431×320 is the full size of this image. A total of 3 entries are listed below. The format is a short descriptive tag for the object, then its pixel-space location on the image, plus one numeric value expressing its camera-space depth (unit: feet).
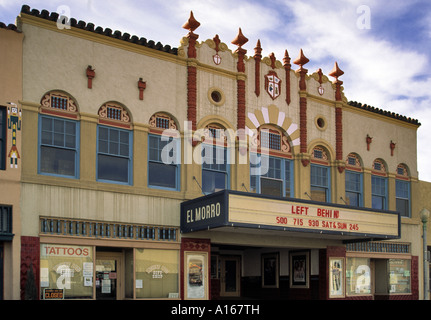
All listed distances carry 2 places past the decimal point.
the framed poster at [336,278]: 76.53
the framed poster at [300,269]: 78.79
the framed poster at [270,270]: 83.61
